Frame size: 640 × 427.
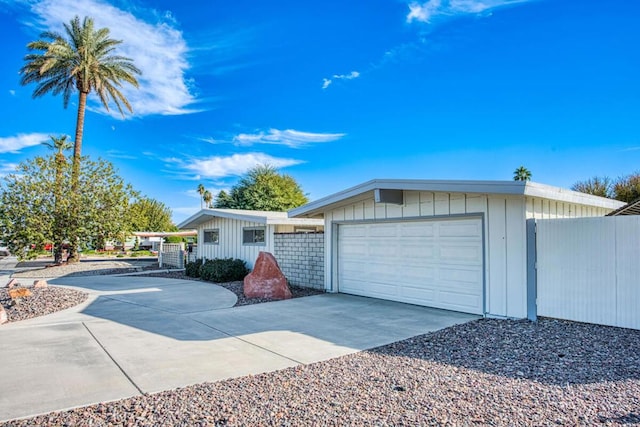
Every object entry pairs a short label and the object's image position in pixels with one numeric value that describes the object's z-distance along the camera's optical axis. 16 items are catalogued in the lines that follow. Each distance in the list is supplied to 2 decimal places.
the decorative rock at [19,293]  9.01
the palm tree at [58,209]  18.31
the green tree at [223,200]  36.69
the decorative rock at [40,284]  11.00
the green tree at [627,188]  20.87
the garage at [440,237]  7.43
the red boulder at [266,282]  10.46
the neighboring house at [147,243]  49.44
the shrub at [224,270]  14.30
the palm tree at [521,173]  34.81
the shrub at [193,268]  16.08
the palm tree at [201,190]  63.25
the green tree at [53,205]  17.56
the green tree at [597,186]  23.04
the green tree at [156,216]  48.38
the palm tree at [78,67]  20.23
